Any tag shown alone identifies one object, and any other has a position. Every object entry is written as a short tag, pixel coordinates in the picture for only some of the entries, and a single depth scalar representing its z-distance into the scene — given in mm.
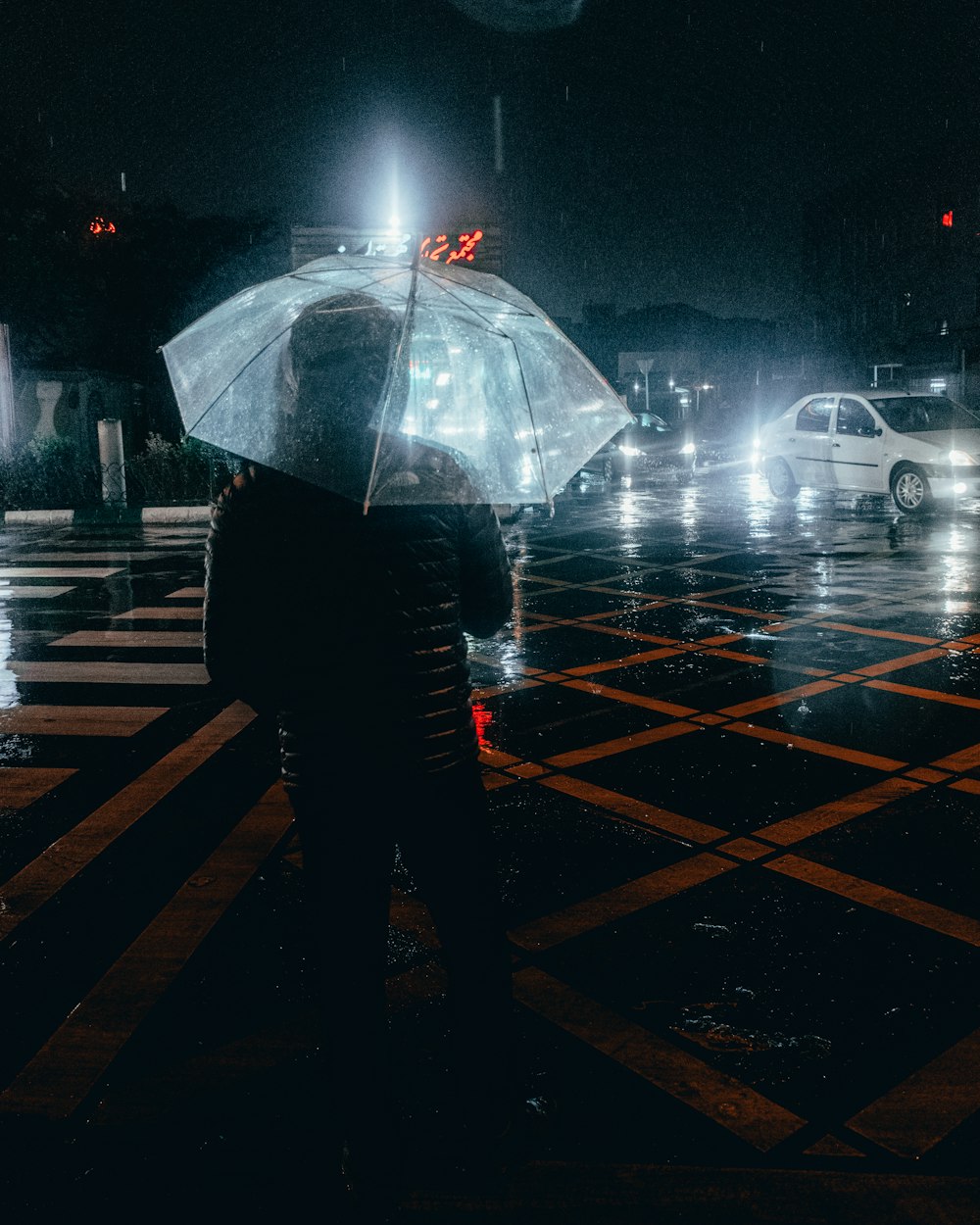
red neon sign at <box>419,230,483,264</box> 28188
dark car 30797
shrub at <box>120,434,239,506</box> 21219
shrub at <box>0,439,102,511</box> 20781
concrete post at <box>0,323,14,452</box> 22125
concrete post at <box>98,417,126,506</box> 21266
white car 16234
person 2320
